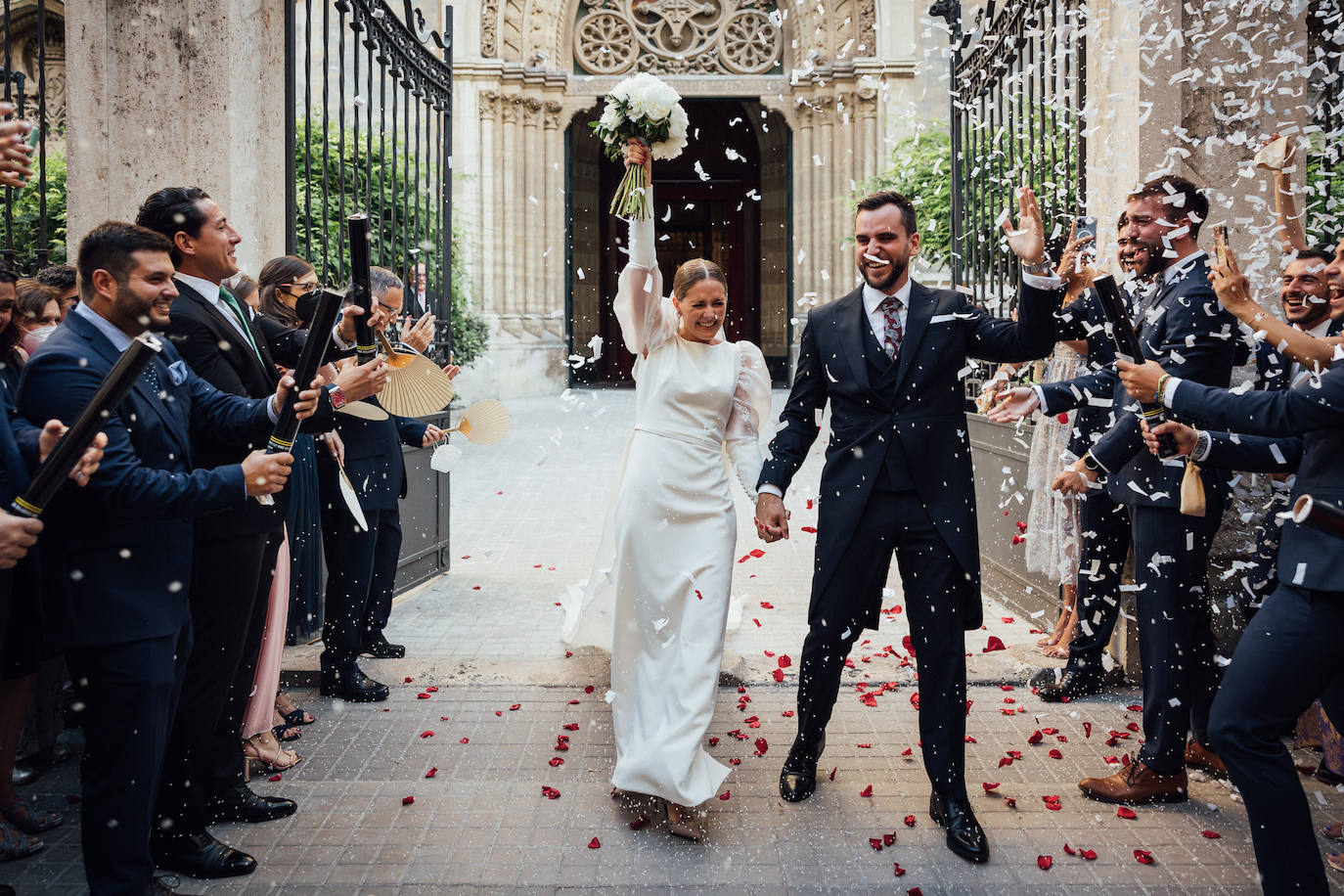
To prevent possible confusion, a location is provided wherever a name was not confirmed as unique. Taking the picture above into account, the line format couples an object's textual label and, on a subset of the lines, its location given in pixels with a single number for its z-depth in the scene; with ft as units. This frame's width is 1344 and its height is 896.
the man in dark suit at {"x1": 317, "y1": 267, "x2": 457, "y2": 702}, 16.38
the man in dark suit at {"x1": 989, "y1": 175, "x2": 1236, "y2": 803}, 12.47
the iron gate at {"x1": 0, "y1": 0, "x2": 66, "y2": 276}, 14.37
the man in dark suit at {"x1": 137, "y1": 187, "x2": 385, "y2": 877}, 11.08
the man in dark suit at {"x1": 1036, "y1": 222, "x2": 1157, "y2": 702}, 15.74
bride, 12.25
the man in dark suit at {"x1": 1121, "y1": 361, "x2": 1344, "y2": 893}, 8.97
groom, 11.83
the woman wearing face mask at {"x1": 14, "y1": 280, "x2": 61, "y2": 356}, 12.53
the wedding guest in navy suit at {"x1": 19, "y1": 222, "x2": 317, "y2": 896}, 9.13
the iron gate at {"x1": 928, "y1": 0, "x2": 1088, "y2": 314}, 18.94
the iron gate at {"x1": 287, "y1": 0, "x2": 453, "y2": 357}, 19.47
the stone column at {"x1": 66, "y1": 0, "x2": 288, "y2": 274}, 17.56
